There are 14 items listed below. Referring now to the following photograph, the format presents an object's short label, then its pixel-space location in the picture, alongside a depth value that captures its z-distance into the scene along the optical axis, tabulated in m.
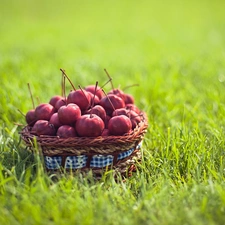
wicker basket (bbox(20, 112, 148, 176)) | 2.50
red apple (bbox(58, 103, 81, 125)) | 2.65
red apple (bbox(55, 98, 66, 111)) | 2.88
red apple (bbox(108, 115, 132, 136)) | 2.62
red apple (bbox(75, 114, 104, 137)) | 2.56
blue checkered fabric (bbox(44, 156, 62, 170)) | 2.58
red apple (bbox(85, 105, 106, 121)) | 2.77
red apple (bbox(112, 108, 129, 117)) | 2.82
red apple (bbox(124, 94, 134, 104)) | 3.22
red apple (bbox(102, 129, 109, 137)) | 2.66
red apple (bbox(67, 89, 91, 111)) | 2.80
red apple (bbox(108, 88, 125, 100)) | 3.10
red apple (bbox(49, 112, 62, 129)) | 2.74
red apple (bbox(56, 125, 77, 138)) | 2.60
